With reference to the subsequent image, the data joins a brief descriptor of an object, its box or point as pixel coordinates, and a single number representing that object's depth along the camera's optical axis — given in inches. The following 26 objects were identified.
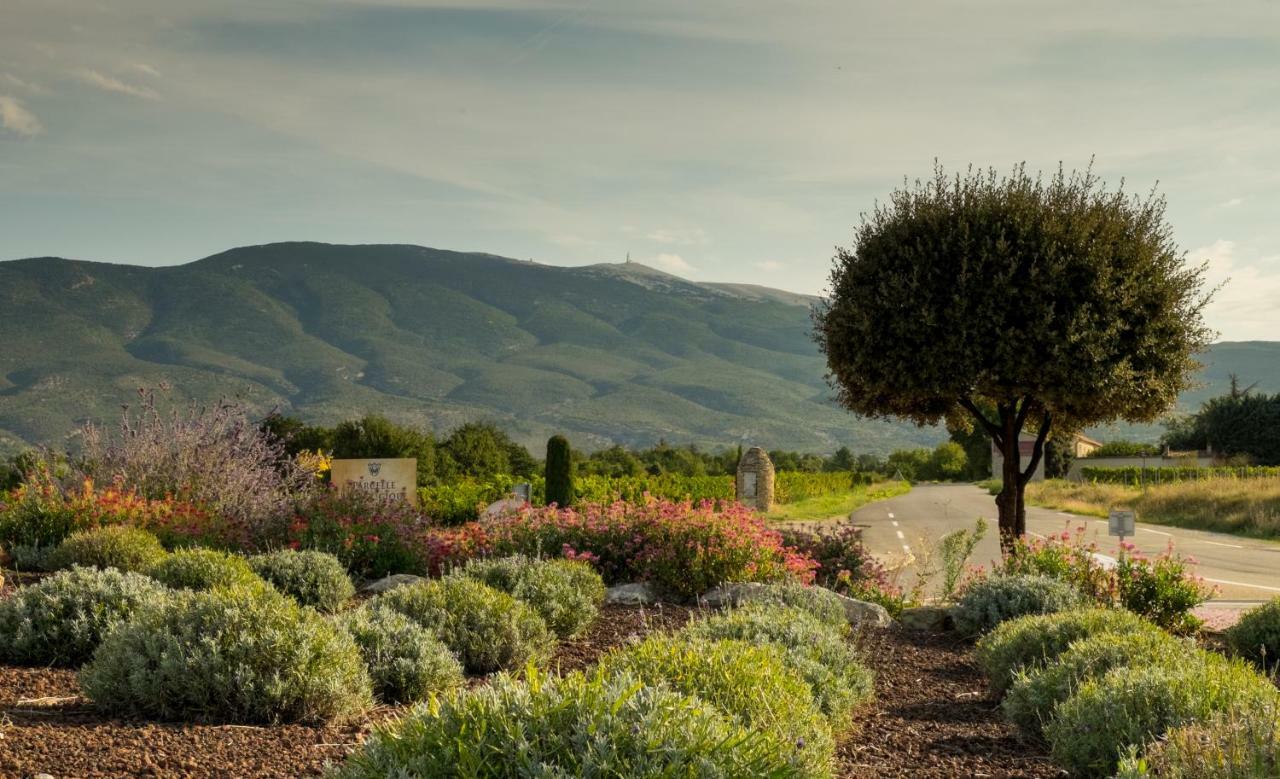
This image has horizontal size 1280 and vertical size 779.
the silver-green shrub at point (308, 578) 360.5
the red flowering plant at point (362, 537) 477.1
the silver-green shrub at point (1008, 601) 361.1
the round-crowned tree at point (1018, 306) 522.6
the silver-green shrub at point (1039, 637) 279.3
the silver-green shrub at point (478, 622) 281.7
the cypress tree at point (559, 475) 902.4
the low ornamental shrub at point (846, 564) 436.8
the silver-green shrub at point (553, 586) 328.5
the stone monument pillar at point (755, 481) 1406.3
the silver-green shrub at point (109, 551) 403.2
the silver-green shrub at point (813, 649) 230.5
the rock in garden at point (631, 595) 410.3
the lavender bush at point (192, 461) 582.2
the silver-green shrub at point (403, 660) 246.2
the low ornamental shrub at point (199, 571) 336.8
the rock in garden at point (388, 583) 428.1
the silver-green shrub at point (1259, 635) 332.2
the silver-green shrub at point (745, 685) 173.9
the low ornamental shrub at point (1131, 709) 194.7
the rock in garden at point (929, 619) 402.9
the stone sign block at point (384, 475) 764.6
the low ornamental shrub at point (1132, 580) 372.5
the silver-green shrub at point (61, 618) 283.4
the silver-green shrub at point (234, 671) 218.2
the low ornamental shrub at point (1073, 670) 235.5
